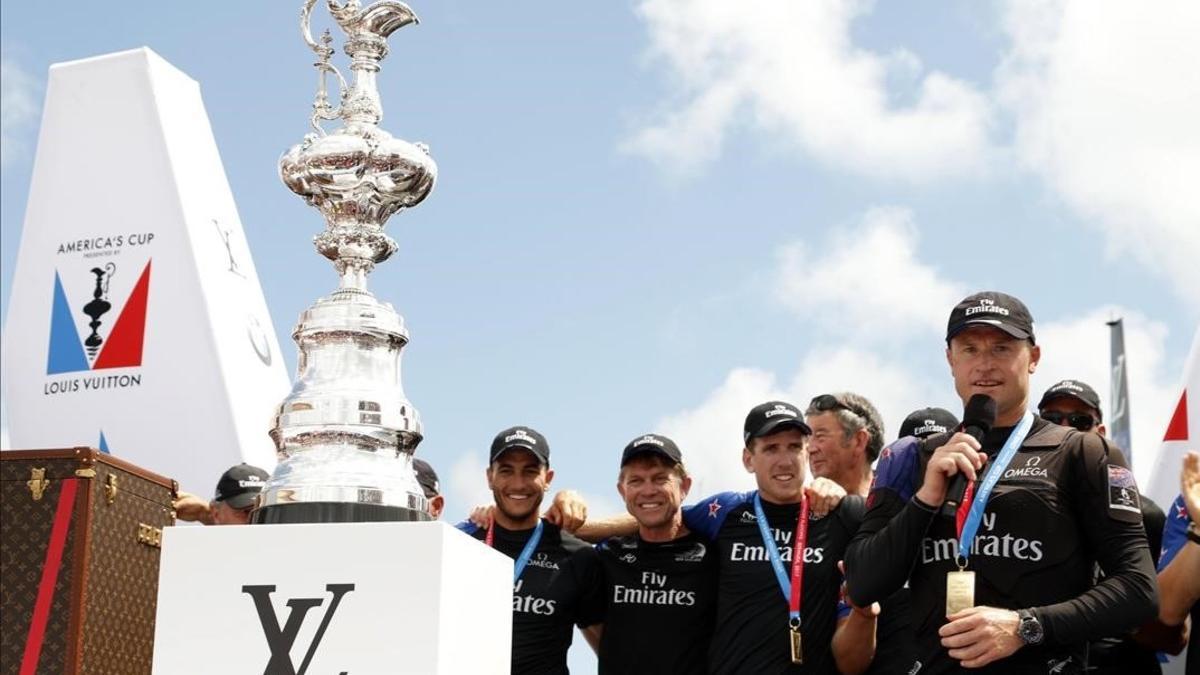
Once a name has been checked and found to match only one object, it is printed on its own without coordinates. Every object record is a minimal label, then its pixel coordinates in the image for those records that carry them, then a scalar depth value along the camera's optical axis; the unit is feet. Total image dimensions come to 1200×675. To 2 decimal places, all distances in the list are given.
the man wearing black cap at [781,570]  15.23
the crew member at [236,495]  17.42
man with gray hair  18.02
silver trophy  7.36
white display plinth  6.73
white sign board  26.58
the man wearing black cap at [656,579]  16.25
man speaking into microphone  11.04
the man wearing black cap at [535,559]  16.29
